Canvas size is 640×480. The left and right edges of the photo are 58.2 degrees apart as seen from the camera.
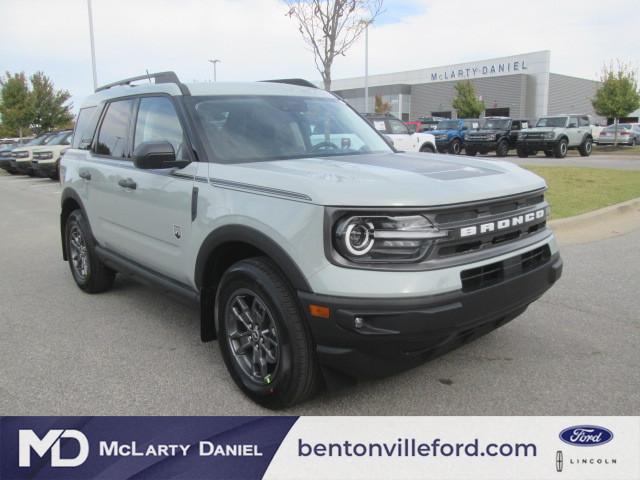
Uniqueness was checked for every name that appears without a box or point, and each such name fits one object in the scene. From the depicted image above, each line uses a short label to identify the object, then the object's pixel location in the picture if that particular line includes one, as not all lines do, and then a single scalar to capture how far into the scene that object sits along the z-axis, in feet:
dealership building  176.24
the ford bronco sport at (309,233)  9.11
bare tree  52.08
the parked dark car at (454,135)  85.20
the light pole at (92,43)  92.68
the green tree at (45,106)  127.54
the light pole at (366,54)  111.75
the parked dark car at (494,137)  81.97
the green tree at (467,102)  158.10
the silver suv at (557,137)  78.23
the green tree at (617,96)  107.04
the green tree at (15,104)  124.98
